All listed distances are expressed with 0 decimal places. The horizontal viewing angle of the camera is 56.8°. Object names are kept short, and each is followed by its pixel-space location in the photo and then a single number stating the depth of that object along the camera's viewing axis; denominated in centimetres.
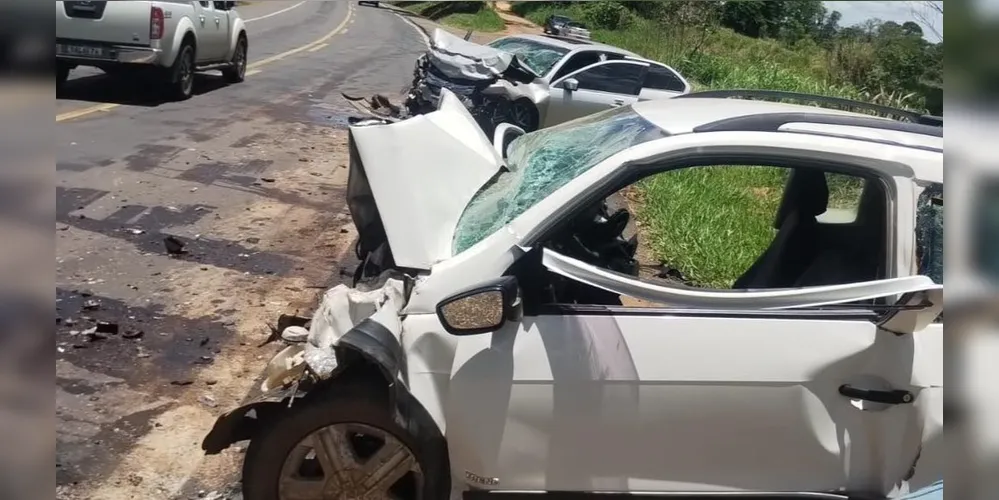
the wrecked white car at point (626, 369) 291
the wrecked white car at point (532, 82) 1225
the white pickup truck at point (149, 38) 1089
